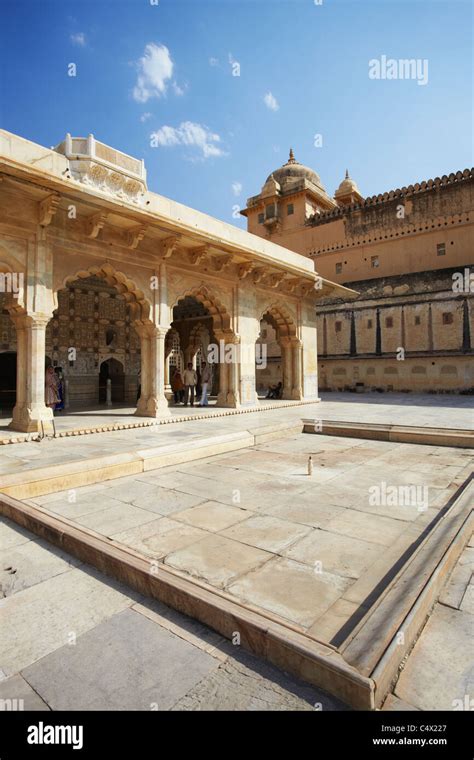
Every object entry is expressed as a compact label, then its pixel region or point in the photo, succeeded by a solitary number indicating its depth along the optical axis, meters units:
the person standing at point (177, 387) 13.71
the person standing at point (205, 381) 12.15
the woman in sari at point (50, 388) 8.77
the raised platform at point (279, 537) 2.00
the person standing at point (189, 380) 12.62
